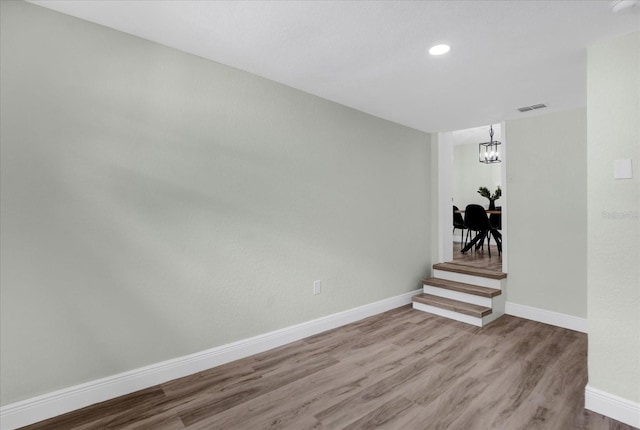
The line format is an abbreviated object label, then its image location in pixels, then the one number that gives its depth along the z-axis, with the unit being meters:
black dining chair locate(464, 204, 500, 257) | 5.18
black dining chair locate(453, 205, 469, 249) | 6.08
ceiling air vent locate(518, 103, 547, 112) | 3.14
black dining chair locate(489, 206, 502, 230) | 5.54
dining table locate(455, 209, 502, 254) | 5.37
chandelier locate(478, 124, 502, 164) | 5.64
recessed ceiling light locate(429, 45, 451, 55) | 2.09
